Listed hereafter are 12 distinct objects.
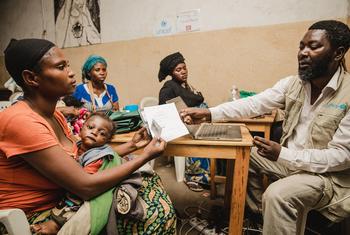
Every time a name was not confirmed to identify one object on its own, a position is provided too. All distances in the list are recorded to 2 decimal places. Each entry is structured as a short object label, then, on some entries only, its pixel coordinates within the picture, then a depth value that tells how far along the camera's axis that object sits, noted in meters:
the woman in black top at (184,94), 3.02
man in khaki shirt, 1.37
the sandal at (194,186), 2.86
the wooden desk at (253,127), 2.49
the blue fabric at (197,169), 3.03
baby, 1.07
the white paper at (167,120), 1.44
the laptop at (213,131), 1.50
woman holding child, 1.03
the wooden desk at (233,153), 1.43
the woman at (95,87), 3.05
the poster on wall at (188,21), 3.70
